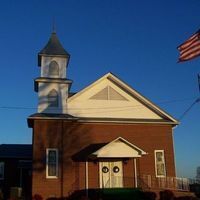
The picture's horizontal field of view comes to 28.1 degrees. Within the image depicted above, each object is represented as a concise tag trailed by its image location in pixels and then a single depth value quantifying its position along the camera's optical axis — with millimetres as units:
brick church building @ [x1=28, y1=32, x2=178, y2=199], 29234
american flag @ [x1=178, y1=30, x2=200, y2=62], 19938
